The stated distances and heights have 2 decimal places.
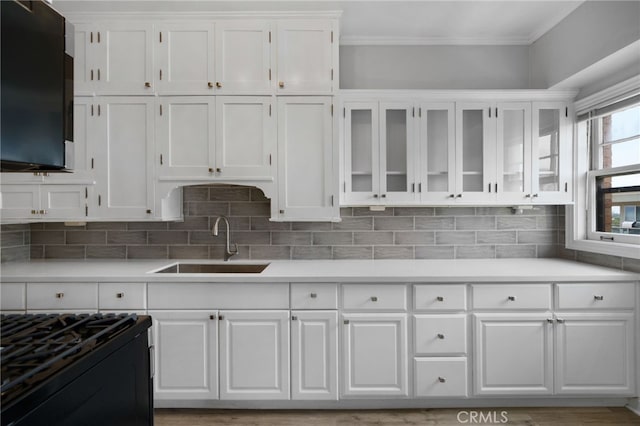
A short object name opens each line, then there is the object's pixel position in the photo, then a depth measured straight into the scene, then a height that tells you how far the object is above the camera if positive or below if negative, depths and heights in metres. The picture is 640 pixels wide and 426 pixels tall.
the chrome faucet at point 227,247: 2.72 -0.27
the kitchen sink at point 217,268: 2.74 -0.43
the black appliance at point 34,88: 0.70 +0.27
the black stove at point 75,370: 0.68 -0.34
